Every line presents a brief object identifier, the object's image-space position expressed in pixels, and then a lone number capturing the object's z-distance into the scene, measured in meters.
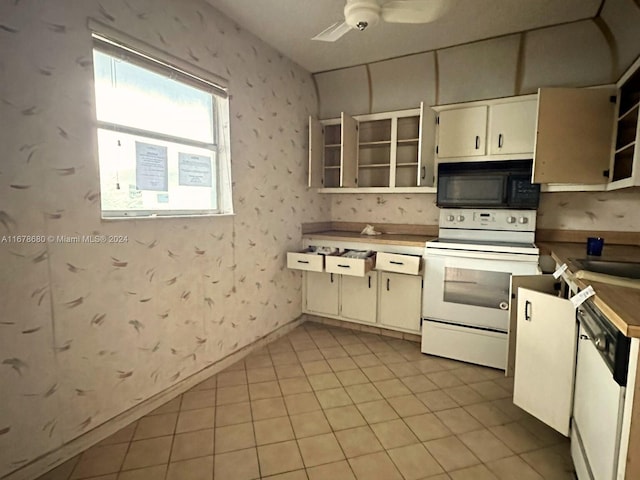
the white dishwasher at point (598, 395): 1.03
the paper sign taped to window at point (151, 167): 1.91
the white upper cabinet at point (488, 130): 2.62
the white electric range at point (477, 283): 2.46
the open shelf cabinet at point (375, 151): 2.89
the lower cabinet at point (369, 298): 2.92
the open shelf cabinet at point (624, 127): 2.13
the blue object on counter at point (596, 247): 2.06
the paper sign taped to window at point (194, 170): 2.18
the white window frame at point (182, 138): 1.72
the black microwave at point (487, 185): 2.59
